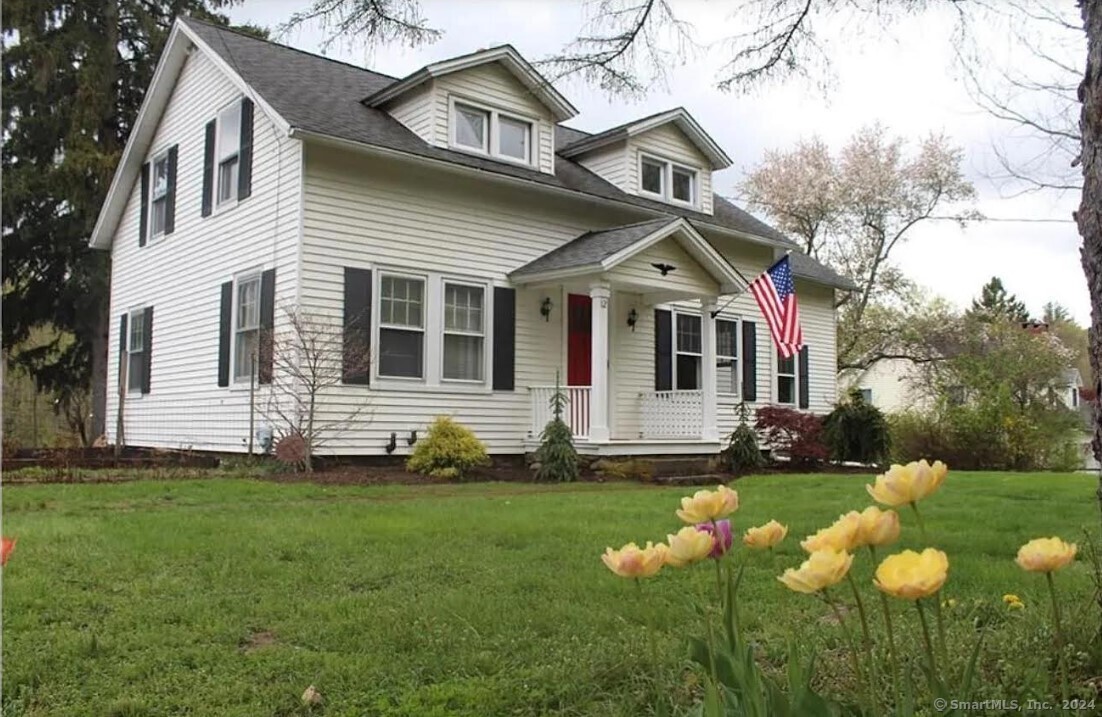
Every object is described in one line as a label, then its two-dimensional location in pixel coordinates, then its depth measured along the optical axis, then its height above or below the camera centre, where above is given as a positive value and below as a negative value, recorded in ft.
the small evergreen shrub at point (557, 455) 36.29 -1.17
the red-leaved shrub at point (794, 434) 45.32 -0.30
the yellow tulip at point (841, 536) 4.55 -0.57
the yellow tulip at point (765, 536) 5.51 -0.68
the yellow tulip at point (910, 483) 4.67 -0.29
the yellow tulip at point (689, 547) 4.99 -0.68
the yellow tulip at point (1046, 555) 4.57 -0.66
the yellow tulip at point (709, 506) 5.35 -0.48
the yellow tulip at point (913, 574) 3.91 -0.66
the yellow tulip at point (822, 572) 4.23 -0.69
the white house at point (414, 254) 36.65 +7.87
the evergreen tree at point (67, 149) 56.59 +18.47
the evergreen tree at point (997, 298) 177.04 +28.36
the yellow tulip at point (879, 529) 4.58 -0.52
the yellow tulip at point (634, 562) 4.99 -0.77
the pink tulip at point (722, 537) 5.47 -0.71
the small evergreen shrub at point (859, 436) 49.32 -0.39
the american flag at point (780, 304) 42.19 +6.02
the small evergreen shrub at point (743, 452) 43.42 -1.18
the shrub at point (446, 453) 34.73 -1.07
